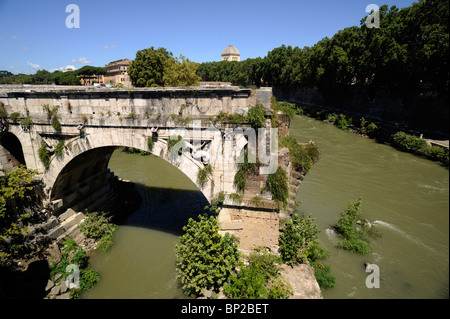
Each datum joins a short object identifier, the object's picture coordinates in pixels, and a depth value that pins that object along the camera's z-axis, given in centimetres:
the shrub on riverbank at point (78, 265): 759
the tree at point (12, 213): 702
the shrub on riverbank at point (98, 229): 952
